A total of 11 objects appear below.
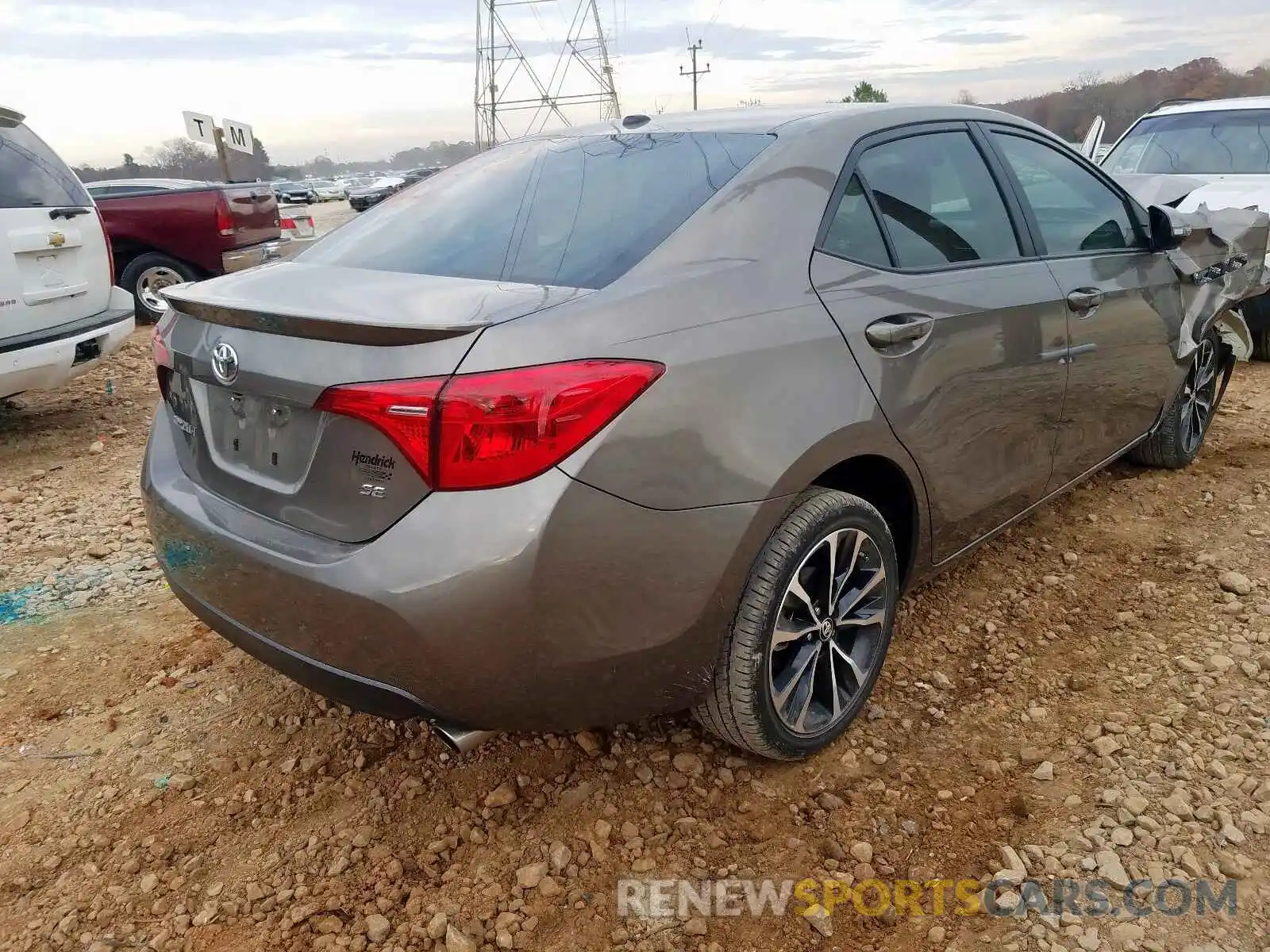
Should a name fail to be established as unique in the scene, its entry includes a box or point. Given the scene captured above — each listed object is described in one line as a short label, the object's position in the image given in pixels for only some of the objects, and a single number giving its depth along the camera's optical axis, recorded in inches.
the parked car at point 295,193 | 1730.7
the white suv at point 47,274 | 181.3
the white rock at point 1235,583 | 124.7
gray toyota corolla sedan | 68.5
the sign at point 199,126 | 518.6
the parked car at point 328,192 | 2365.9
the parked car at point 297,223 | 415.8
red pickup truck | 338.3
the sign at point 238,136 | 562.3
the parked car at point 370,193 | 1609.3
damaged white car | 154.3
